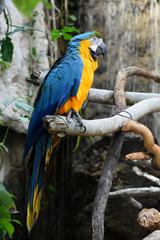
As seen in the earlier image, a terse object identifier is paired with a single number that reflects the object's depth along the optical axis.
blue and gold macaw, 3.91
